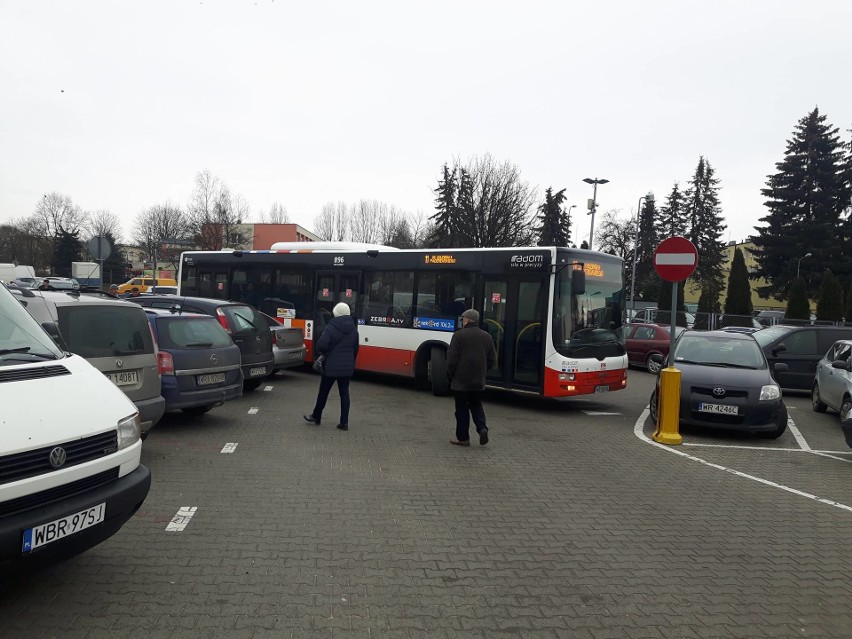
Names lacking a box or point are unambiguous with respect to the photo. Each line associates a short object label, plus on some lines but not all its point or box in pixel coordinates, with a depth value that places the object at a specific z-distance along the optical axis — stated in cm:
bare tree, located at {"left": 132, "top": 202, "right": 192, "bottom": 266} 6138
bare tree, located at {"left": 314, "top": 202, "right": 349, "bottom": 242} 6419
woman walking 920
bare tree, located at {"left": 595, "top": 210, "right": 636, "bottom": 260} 7025
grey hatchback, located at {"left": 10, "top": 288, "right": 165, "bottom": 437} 701
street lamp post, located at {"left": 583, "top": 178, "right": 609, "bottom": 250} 3439
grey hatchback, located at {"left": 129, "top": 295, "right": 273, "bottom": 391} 1228
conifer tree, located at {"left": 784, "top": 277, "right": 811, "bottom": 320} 3684
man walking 844
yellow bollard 940
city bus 1156
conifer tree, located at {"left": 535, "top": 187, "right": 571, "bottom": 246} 6009
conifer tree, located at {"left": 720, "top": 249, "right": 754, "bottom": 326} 4300
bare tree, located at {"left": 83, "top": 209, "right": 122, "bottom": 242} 7449
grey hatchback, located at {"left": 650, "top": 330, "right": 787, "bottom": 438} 977
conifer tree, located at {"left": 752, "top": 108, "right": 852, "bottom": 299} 5247
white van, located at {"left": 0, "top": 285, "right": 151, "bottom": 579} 338
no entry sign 952
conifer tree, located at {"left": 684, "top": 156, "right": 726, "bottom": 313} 6278
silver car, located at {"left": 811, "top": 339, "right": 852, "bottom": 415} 1061
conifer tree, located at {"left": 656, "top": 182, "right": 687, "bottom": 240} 6575
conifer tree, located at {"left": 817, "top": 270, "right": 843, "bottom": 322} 3647
